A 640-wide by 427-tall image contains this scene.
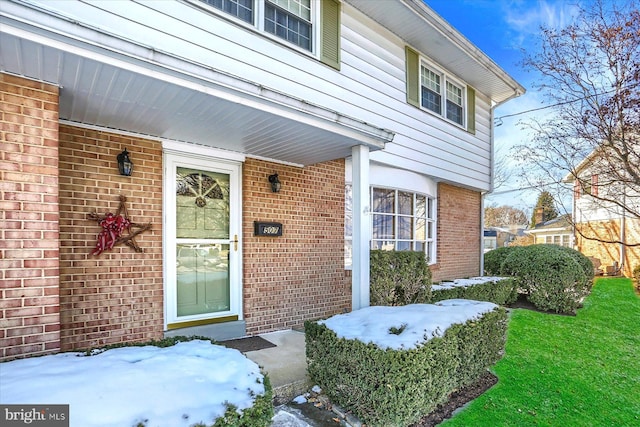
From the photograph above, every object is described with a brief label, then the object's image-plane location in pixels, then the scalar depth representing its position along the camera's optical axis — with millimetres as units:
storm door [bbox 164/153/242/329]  4578
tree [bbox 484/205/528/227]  38000
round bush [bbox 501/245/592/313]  8341
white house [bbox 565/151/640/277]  15781
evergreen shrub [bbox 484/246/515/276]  11166
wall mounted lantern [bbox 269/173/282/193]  5562
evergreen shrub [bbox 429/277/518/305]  7180
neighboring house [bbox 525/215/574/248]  23581
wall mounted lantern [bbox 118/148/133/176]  4125
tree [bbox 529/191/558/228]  28430
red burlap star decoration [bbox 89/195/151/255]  3982
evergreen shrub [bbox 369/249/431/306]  5715
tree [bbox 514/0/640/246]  7273
